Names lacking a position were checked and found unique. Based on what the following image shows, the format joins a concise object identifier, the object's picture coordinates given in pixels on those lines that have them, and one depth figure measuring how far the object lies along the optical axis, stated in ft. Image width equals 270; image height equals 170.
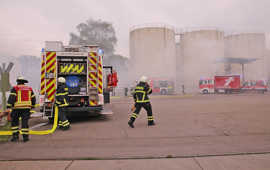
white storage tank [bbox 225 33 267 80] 117.60
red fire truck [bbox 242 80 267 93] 85.15
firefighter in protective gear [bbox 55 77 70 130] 19.81
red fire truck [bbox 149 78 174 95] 98.63
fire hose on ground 17.63
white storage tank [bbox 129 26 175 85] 106.42
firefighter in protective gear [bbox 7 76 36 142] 15.71
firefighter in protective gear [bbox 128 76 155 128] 20.72
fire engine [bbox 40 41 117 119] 23.44
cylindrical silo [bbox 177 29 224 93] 111.65
